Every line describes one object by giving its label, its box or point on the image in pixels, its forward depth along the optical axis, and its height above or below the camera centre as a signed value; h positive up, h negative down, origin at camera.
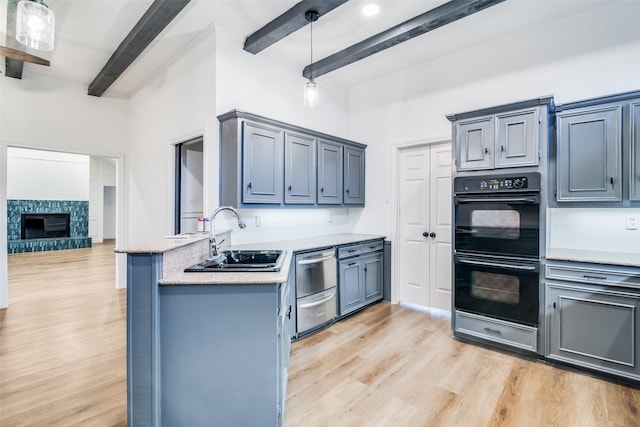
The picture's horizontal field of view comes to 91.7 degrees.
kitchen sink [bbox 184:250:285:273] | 1.91 -0.36
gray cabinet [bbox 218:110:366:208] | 2.97 +0.51
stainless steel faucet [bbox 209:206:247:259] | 2.38 -0.27
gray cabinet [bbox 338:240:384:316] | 3.56 -0.78
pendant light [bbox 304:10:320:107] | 2.71 +1.06
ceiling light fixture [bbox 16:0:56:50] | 1.67 +1.03
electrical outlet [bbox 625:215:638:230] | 2.70 -0.09
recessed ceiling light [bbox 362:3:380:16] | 2.84 +1.89
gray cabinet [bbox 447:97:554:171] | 2.65 +0.69
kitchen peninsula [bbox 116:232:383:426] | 1.71 -0.78
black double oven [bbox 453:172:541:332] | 2.67 -0.32
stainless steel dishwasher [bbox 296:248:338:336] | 3.08 -0.82
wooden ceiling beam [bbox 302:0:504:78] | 2.72 +1.81
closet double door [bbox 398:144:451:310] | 3.88 -0.18
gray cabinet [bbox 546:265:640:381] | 2.30 -0.85
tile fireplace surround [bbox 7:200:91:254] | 8.21 -0.37
